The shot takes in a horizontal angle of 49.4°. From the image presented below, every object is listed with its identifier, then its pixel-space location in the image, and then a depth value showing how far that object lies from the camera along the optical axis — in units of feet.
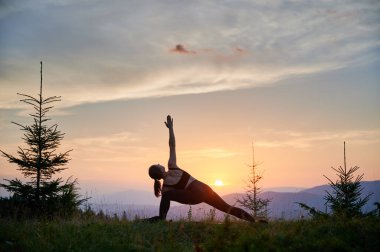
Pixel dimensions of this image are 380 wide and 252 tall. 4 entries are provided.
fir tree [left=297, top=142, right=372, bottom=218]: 59.47
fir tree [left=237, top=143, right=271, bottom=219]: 88.17
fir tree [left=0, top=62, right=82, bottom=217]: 60.80
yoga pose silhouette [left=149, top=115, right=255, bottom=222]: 36.29
